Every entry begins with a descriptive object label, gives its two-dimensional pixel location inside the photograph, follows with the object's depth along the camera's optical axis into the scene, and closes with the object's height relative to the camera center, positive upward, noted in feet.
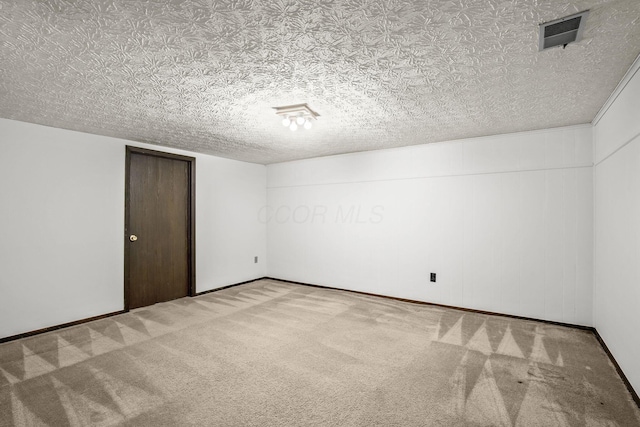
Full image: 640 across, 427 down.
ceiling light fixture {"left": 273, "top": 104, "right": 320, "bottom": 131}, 9.29 +3.30
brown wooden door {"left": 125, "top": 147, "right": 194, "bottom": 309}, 13.73 -0.64
